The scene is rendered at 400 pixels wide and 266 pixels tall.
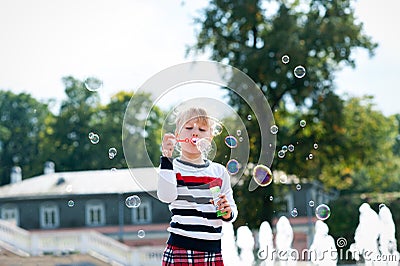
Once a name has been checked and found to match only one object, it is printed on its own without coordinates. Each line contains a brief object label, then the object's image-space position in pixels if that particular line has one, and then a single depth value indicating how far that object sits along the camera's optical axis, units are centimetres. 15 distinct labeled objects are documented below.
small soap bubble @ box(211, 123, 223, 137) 312
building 2144
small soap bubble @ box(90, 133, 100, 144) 515
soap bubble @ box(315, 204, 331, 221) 535
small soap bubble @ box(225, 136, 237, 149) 349
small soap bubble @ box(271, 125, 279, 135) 491
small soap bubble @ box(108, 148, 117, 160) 459
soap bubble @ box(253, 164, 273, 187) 423
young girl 293
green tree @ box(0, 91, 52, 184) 2747
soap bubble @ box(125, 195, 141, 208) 441
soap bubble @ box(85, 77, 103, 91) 609
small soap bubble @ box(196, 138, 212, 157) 301
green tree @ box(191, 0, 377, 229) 1630
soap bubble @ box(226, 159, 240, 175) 358
